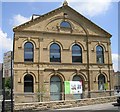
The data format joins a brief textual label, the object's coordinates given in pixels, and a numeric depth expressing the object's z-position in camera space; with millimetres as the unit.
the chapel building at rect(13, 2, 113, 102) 15927
